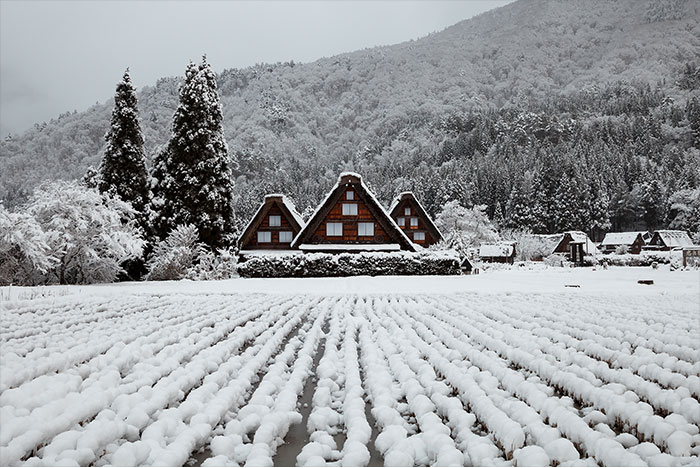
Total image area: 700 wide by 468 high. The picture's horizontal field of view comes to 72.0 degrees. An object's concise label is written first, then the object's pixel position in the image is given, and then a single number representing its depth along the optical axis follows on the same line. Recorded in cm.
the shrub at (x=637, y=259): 4365
